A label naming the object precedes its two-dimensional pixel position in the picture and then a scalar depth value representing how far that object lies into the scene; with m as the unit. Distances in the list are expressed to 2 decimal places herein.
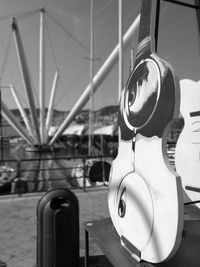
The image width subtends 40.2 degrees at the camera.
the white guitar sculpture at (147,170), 2.22
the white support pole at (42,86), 35.01
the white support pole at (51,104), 43.81
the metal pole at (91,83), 19.54
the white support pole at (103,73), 17.20
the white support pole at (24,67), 25.93
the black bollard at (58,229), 2.96
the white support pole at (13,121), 30.52
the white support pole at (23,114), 41.34
